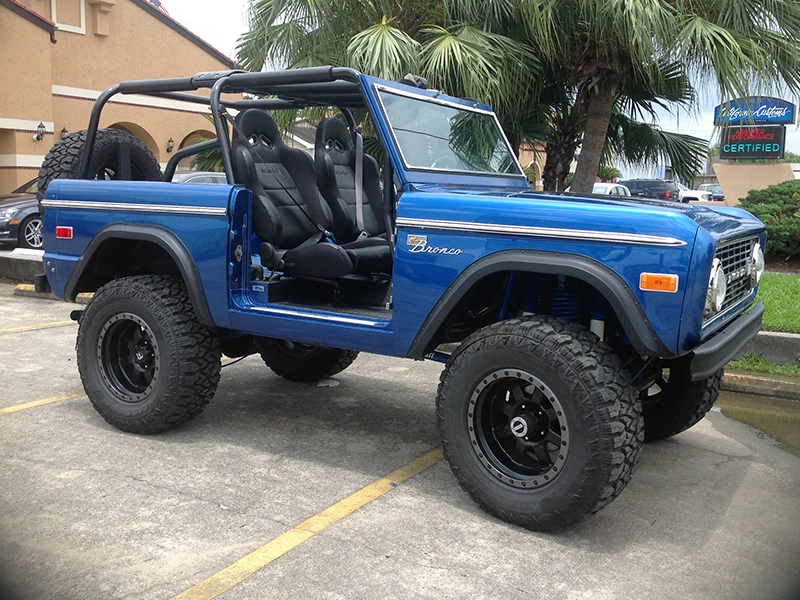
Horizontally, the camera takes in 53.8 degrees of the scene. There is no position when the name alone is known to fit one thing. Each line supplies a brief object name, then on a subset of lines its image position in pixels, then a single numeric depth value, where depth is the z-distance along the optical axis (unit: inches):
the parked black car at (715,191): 1380.4
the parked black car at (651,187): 1234.2
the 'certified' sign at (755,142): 653.9
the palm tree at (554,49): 353.4
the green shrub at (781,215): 430.0
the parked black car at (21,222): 542.6
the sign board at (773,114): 635.5
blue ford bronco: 134.8
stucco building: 756.0
